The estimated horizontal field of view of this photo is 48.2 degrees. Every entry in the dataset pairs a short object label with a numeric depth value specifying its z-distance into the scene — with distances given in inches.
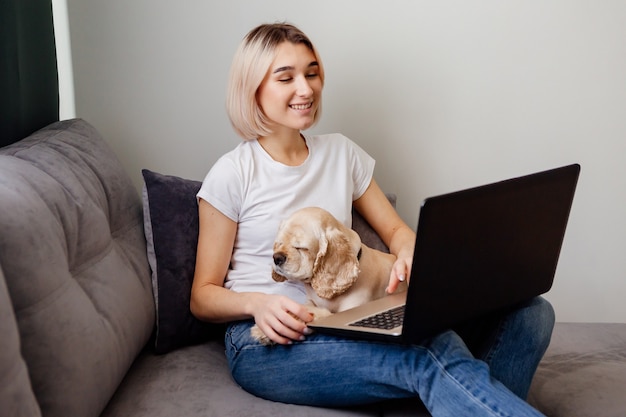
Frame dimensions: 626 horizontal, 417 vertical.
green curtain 63.8
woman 52.6
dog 58.0
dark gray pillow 66.6
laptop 46.0
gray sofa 46.8
